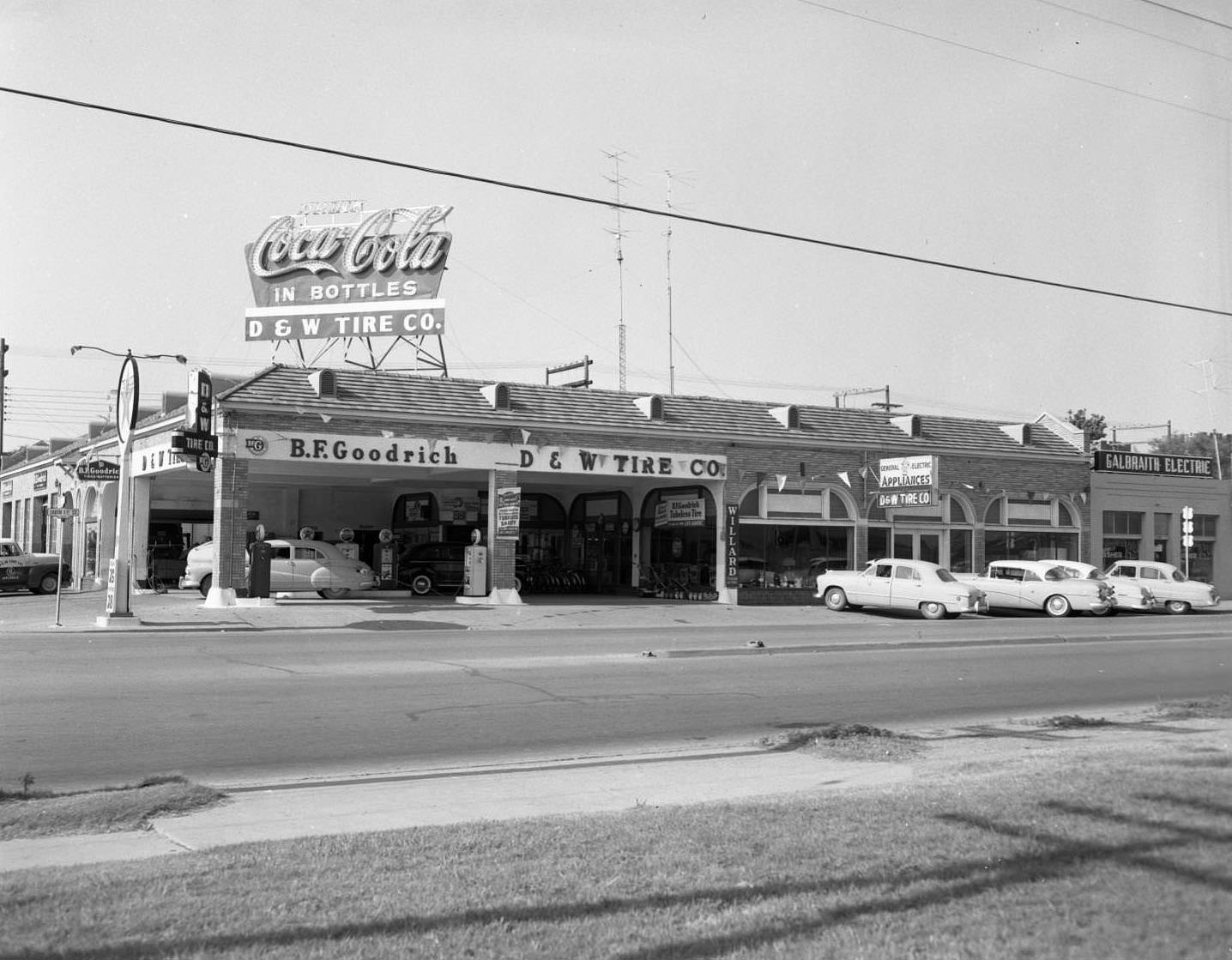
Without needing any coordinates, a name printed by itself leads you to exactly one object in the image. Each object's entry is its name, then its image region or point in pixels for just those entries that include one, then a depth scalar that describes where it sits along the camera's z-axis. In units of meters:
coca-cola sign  37.16
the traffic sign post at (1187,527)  39.31
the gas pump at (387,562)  36.03
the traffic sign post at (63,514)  26.86
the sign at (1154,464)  41.59
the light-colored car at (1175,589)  34.62
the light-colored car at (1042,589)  32.31
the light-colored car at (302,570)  31.11
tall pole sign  24.56
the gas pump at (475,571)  30.75
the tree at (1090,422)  87.12
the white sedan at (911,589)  30.22
